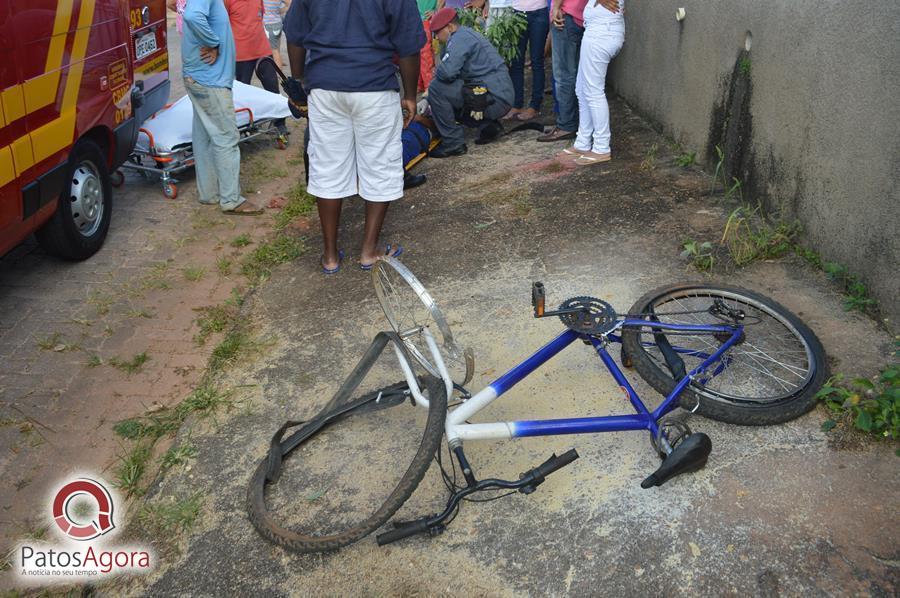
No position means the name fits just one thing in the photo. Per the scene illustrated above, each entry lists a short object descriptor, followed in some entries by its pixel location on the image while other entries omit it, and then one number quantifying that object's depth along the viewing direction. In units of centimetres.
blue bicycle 264
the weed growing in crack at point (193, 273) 504
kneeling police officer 672
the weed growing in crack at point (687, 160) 559
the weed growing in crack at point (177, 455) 332
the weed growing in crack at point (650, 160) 568
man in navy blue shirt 426
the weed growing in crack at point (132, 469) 325
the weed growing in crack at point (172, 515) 298
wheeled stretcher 623
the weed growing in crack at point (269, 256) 502
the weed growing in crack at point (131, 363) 406
